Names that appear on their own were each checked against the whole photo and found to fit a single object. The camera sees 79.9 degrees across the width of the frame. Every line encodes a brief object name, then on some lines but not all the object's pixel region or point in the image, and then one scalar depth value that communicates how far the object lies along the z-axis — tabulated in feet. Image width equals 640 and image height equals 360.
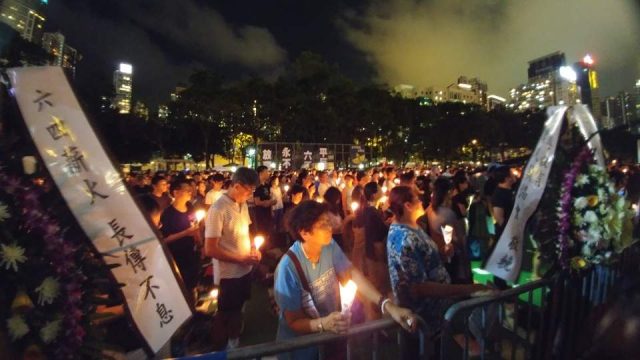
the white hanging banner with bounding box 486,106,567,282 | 11.57
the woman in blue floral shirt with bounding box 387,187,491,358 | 9.50
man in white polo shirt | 13.19
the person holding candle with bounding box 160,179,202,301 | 16.19
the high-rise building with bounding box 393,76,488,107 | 442.50
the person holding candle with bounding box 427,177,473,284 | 14.87
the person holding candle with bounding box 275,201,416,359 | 8.27
